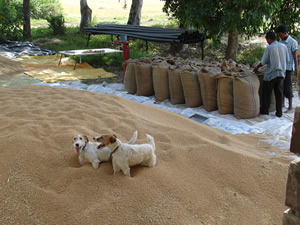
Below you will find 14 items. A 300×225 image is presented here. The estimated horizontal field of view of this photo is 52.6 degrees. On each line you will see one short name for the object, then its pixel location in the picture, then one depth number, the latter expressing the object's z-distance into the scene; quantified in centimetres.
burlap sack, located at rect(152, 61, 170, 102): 570
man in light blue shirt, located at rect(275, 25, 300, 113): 491
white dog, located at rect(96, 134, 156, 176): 243
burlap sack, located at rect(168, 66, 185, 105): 548
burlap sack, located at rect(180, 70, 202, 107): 523
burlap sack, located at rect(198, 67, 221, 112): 500
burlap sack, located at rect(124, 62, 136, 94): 629
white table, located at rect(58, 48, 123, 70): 844
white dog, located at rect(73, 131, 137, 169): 269
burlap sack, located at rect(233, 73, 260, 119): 464
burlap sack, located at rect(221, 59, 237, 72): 507
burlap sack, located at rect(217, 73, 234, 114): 482
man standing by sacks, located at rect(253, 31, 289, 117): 464
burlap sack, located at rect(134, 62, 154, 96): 597
